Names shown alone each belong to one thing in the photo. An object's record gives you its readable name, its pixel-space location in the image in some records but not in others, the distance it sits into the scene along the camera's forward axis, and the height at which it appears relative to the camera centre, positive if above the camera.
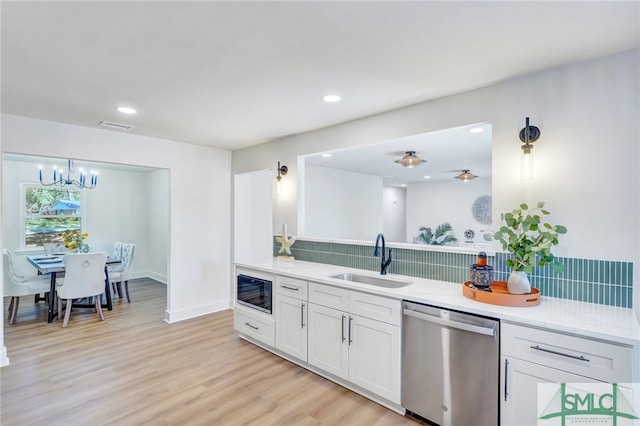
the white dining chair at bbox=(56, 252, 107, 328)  4.03 -0.85
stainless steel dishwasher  1.88 -0.97
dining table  4.29 -0.78
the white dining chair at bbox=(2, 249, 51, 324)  4.09 -0.98
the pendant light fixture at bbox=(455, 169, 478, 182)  6.60 +0.79
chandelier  5.47 +0.64
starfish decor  3.84 -0.35
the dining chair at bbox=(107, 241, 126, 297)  5.81 -0.74
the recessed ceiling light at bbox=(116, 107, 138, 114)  2.95 +0.96
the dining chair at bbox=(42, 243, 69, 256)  5.62 -0.64
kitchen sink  2.77 -0.61
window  5.86 -0.01
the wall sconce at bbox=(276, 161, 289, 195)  4.00 +0.50
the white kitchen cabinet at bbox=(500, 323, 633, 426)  1.53 -0.77
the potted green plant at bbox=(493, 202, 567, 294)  1.97 -0.19
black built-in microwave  3.28 -0.86
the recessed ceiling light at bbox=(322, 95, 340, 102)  2.62 +0.96
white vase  1.99 -0.44
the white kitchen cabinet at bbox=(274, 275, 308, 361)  2.92 -0.97
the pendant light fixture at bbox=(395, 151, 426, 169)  4.75 +0.80
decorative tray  1.95 -0.52
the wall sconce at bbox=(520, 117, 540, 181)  2.18 +0.45
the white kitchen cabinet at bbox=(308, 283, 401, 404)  2.31 -1.01
